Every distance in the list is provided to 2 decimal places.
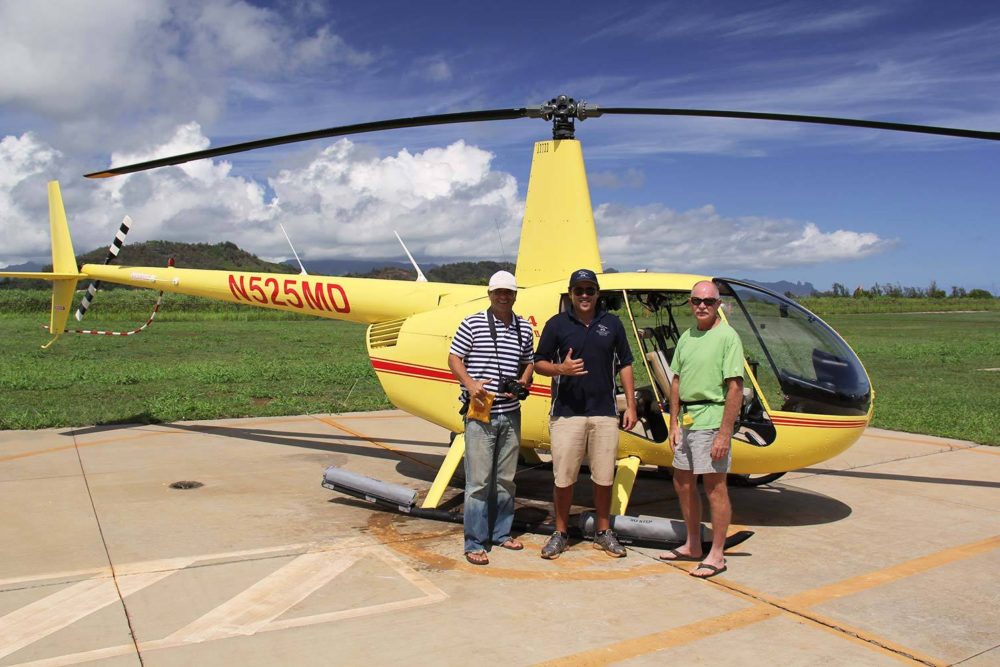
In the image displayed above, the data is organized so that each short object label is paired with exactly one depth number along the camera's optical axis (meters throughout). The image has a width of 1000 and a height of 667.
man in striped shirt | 5.24
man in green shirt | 4.78
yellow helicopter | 5.57
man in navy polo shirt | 5.12
